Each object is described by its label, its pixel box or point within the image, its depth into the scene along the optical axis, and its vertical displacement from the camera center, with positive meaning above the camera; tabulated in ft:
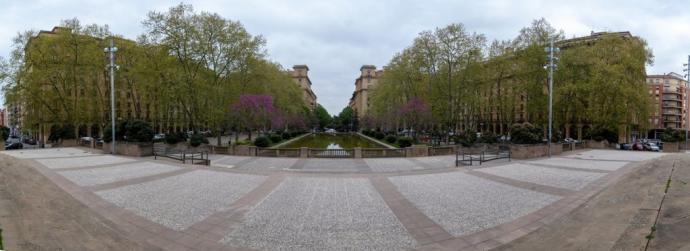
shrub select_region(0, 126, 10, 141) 87.56 -2.21
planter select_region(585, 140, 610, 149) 95.91 -5.68
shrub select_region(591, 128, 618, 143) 100.49 -2.85
